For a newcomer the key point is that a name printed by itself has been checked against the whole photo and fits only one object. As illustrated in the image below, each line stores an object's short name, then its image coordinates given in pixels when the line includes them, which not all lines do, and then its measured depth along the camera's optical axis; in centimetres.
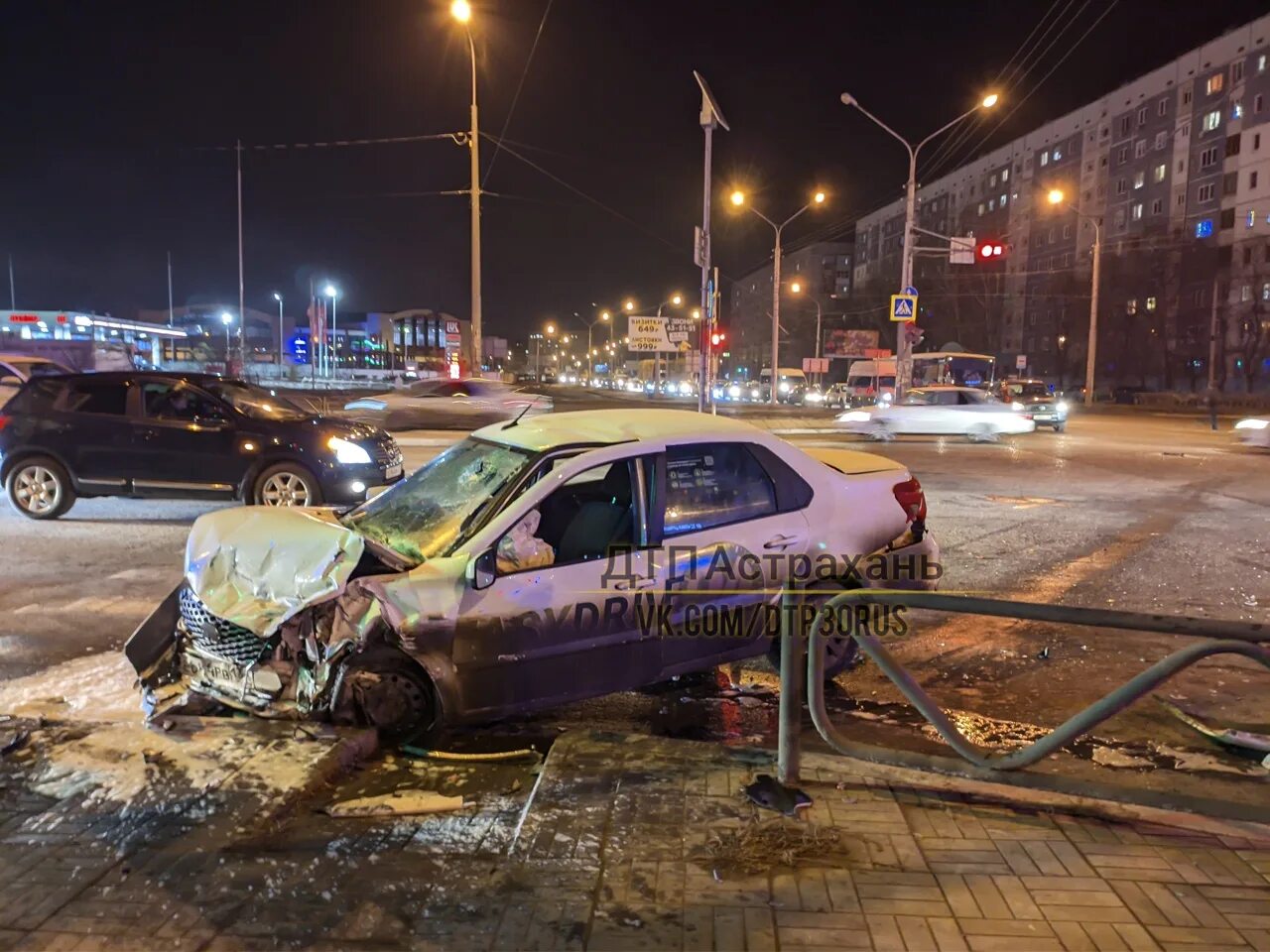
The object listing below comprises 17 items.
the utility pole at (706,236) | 2233
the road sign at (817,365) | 6544
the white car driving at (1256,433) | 2081
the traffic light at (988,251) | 2641
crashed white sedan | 431
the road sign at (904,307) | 2655
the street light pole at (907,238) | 2584
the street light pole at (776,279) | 3162
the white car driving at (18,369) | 1716
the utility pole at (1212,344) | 5791
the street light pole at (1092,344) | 4356
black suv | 1020
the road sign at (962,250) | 2764
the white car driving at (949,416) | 2439
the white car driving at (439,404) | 2488
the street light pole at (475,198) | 2139
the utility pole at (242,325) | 4066
